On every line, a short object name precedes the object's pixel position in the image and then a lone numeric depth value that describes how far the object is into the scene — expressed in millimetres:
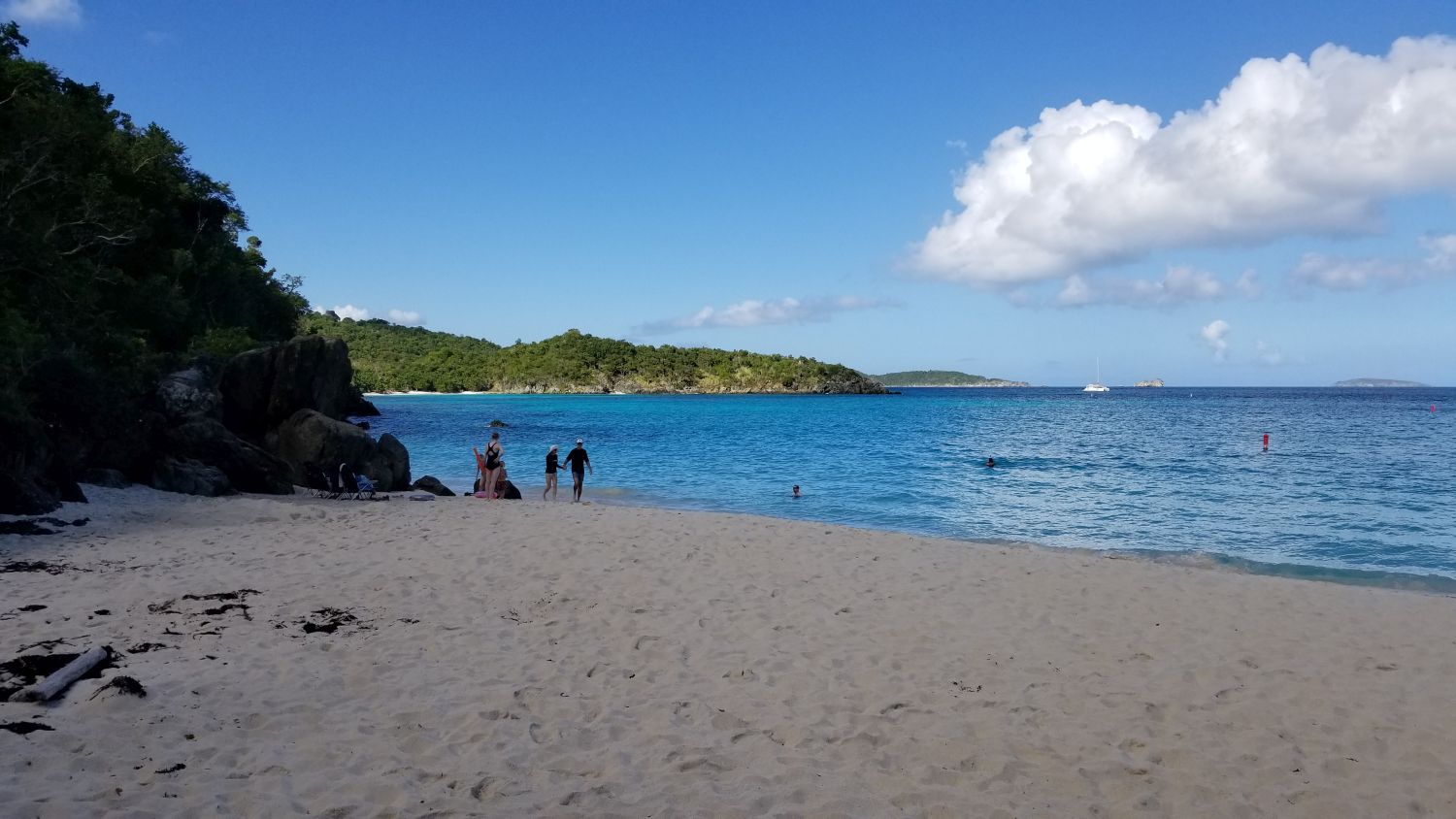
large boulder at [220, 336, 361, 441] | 24594
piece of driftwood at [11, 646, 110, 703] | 5727
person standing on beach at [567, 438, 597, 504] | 21469
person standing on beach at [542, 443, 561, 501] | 21859
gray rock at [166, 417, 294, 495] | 19281
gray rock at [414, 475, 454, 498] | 22062
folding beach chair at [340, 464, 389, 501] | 19109
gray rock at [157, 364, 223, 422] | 20234
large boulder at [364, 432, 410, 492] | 22484
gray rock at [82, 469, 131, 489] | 16672
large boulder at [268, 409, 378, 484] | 22547
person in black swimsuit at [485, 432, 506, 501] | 20359
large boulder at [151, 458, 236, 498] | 17750
